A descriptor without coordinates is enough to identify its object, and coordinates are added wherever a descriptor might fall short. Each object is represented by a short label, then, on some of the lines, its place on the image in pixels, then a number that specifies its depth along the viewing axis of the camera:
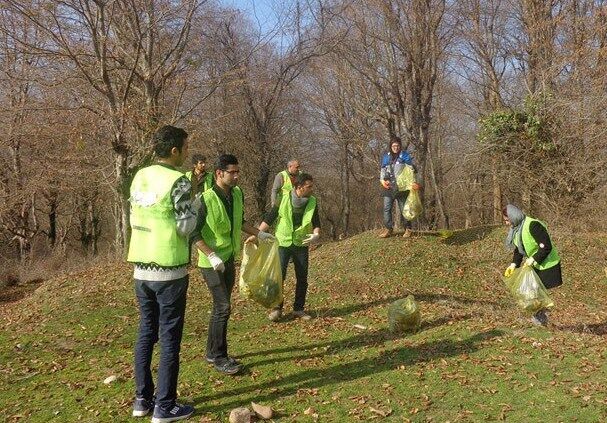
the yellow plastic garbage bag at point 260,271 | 5.42
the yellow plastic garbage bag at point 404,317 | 5.85
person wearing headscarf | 6.26
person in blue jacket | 10.12
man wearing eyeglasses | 4.55
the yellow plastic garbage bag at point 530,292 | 6.04
